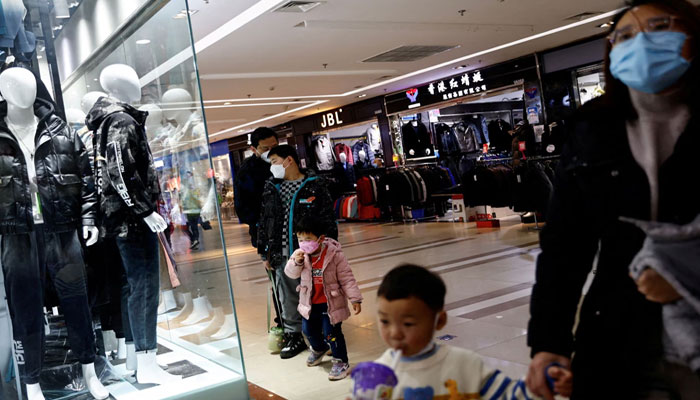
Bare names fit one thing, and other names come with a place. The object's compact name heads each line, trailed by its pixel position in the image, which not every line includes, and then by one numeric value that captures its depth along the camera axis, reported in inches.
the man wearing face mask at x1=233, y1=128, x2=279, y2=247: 178.3
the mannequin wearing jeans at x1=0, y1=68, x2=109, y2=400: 119.4
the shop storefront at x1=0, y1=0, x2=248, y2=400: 128.7
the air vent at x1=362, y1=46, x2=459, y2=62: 360.8
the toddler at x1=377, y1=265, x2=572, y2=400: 51.4
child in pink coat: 143.9
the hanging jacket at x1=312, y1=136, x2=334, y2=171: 622.8
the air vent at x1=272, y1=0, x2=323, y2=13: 238.8
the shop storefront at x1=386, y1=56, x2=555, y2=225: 372.5
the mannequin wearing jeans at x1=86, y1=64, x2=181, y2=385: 127.9
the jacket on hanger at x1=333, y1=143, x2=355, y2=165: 620.4
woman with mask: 45.2
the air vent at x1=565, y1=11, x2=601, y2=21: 317.4
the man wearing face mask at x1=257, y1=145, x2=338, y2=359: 160.7
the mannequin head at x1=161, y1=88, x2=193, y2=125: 131.9
